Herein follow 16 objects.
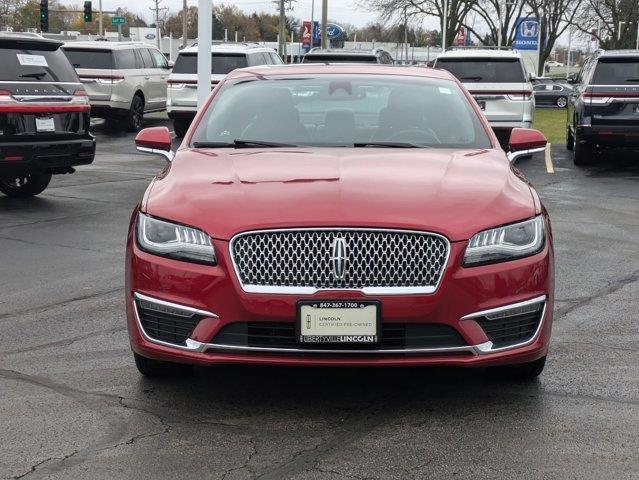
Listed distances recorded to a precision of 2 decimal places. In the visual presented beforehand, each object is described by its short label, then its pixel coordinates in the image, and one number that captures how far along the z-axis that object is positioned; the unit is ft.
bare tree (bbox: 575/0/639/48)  219.61
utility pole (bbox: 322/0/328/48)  149.10
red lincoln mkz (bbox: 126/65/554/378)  15.10
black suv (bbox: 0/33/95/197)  38.01
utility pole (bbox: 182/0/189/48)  233.96
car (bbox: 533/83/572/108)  151.53
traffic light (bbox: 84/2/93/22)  194.72
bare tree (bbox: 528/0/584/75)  219.61
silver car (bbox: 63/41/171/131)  80.12
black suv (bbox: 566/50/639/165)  54.34
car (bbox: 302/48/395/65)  67.82
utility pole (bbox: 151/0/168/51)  332.82
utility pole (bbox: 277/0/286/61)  214.44
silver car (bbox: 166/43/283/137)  74.38
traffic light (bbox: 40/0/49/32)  159.84
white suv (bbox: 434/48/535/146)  61.16
